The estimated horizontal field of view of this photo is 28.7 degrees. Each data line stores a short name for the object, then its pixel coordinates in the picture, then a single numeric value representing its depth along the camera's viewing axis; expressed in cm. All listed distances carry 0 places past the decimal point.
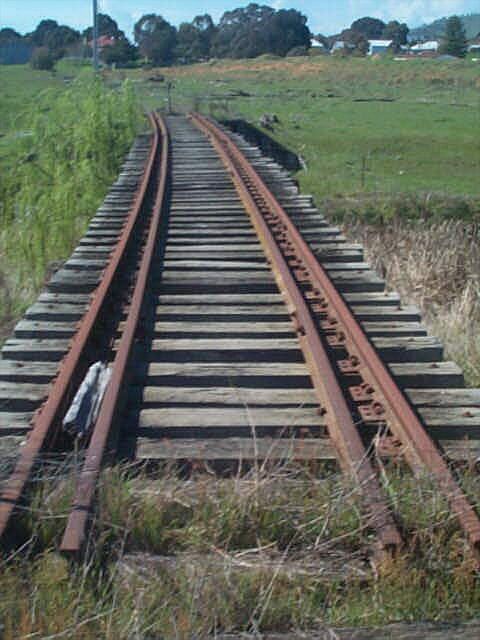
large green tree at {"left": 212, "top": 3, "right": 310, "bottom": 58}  10525
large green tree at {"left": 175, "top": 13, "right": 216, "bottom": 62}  10612
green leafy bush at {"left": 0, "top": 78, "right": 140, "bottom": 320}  1062
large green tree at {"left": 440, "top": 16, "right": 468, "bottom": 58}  11281
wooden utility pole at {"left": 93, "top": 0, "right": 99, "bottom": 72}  3325
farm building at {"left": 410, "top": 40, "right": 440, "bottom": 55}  12661
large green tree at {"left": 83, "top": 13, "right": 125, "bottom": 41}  11094
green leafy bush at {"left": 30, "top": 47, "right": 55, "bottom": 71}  7669
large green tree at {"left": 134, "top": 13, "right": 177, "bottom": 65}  10006
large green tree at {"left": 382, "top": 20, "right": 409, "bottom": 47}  14749
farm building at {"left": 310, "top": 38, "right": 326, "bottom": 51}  14450
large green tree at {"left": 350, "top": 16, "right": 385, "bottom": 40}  15875
